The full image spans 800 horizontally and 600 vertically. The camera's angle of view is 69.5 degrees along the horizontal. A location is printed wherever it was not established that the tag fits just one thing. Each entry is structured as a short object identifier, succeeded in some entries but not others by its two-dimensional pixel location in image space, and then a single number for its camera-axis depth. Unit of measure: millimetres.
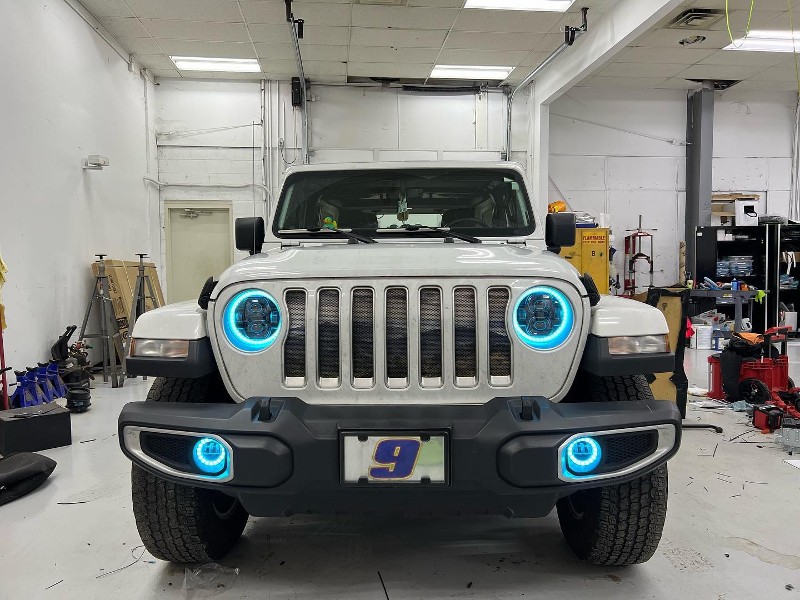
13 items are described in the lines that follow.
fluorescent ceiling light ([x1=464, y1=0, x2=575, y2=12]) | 7086
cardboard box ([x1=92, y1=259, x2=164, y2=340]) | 6891
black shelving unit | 10203
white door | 9797
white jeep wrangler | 1623
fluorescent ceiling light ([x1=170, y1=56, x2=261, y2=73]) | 8914
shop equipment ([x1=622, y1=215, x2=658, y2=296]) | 10883
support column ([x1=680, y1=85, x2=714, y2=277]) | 10906
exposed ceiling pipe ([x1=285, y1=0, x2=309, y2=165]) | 7035
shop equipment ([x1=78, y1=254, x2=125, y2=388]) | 6227
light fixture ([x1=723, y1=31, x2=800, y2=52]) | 8492
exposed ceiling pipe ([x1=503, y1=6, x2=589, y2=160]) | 7684
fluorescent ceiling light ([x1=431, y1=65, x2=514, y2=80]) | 9367
